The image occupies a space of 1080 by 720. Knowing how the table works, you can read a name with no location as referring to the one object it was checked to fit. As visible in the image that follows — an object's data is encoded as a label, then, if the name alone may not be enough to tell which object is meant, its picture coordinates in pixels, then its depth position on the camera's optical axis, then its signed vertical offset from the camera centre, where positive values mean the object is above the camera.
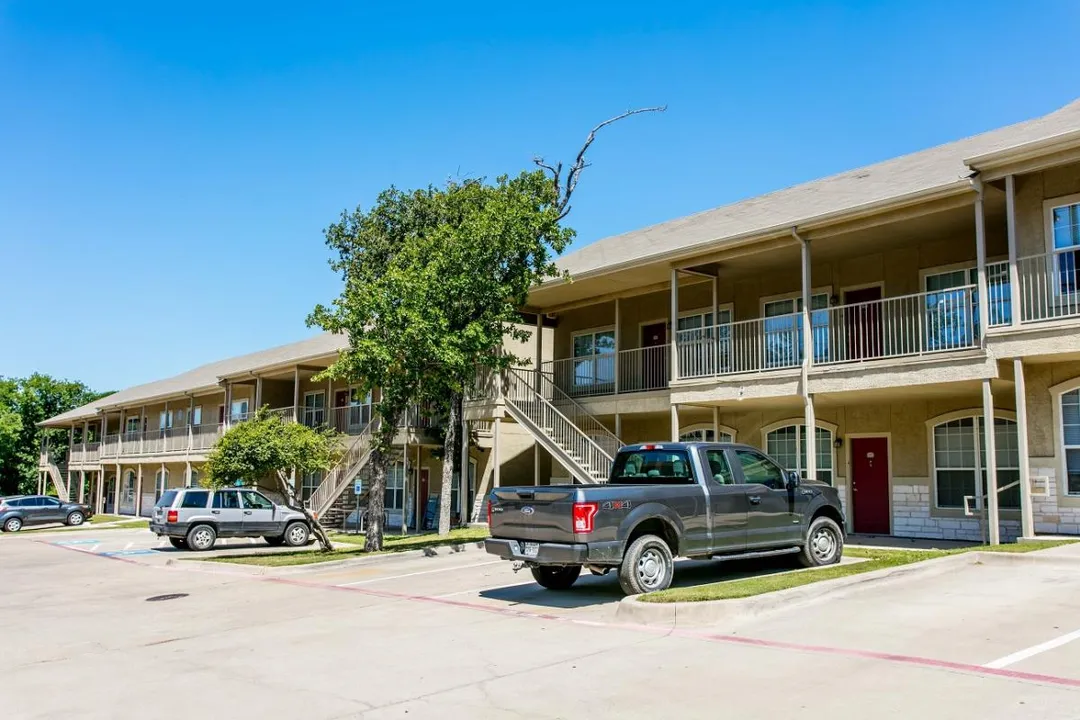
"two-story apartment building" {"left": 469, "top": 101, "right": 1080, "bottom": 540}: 14.98 +2.47
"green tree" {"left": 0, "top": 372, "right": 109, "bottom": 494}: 60.31 +2.46
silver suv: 23.02 -1.57
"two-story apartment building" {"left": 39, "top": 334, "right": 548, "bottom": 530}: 28.28 +0.72
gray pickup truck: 10.52 -0.72
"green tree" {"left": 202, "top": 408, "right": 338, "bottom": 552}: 22.42 +0.14
